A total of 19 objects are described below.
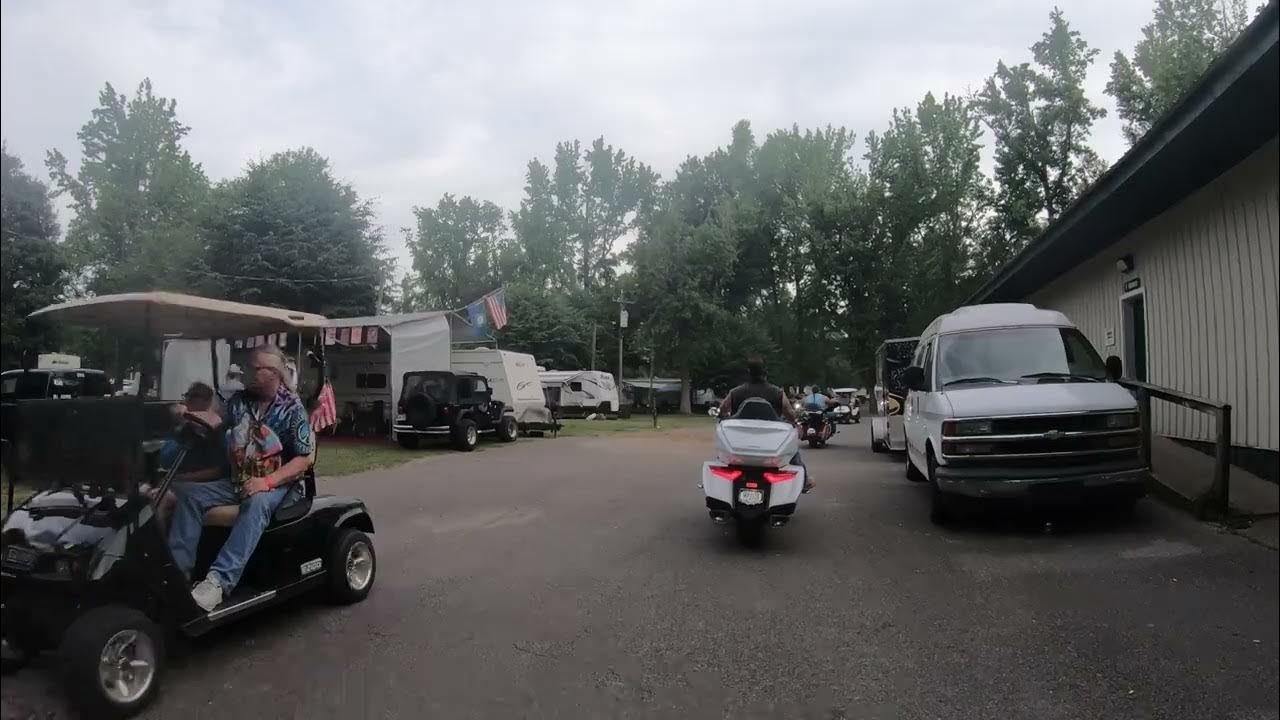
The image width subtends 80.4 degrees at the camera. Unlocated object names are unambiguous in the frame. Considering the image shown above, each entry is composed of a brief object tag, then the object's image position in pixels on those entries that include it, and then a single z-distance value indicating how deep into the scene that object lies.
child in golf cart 4.06
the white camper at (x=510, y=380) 23.39
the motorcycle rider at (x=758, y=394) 7.48
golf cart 2.83
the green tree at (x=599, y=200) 36.59
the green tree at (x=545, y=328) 46.69
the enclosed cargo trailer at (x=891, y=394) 6.81
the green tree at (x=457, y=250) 57.56
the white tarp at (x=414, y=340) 19.47
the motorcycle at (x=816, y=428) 18.39
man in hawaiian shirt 4.18
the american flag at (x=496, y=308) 26.23
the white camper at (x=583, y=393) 37.91
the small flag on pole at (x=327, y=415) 12.36
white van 5.39
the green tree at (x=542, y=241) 42.70
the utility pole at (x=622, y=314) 35.49
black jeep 18.42
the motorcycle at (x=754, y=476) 6.79
